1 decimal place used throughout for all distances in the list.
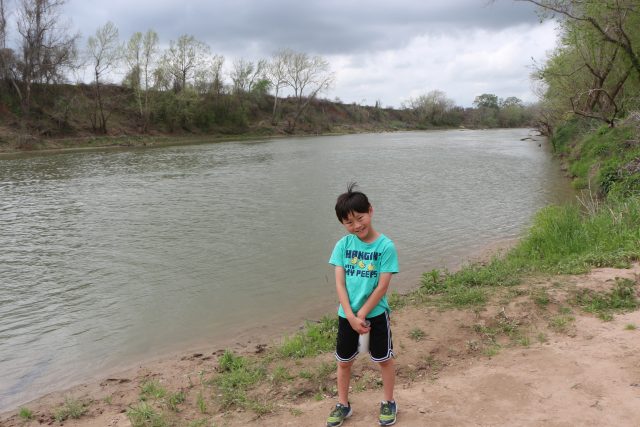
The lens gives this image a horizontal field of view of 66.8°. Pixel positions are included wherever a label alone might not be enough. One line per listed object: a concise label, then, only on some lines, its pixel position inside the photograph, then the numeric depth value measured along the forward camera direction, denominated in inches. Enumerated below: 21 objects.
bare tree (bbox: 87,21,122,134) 1971.0
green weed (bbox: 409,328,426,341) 213.2
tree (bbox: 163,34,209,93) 2391.7
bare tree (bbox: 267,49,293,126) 3112.7
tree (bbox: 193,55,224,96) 2559.1
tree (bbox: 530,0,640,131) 725.3
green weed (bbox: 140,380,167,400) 191.0
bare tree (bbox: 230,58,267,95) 2940.5
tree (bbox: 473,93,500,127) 4539.9
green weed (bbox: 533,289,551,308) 233.3
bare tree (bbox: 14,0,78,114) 1776.6
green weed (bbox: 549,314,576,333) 208.4
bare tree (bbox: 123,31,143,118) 2103.8
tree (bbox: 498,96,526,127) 4443.9
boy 142.9
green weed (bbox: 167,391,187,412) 177.0
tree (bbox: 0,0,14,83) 1740.3
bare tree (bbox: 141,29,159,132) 2123.0
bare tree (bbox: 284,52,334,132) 3125.0
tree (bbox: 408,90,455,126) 4357.8
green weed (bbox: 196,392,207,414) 172.7
